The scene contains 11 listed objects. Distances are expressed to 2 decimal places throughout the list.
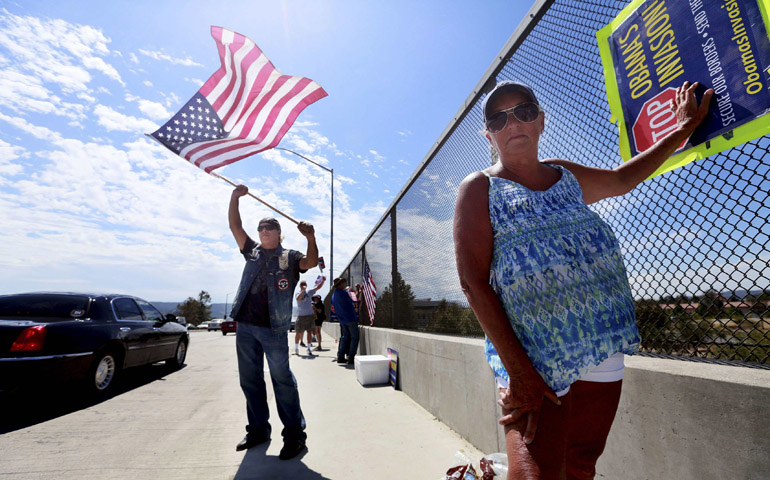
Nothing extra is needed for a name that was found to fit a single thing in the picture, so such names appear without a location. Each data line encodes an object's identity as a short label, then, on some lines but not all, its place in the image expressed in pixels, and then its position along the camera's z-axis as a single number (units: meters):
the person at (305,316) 10.30
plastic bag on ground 2.01
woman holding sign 1.12
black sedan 4.24
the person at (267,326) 3.28
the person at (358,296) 9.92
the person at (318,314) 11.90
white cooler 5.88
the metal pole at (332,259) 19.48
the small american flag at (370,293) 8.54
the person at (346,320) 8.27
